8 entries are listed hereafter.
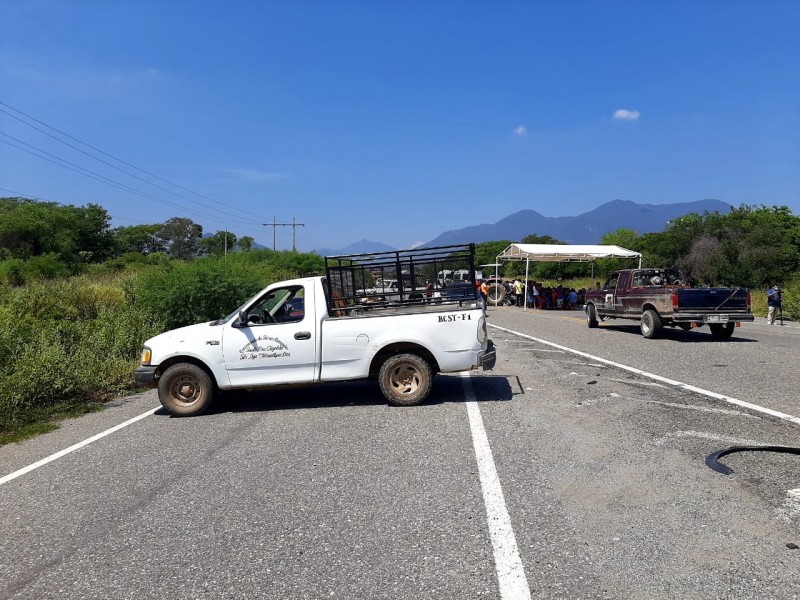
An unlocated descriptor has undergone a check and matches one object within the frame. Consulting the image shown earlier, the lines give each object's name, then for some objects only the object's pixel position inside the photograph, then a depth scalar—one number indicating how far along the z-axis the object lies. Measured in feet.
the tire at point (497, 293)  119.98
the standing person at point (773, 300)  74.13
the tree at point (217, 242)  366.72
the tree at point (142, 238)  338.75
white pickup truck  27.07
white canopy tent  106.52
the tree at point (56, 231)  179.22
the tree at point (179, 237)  379.55
